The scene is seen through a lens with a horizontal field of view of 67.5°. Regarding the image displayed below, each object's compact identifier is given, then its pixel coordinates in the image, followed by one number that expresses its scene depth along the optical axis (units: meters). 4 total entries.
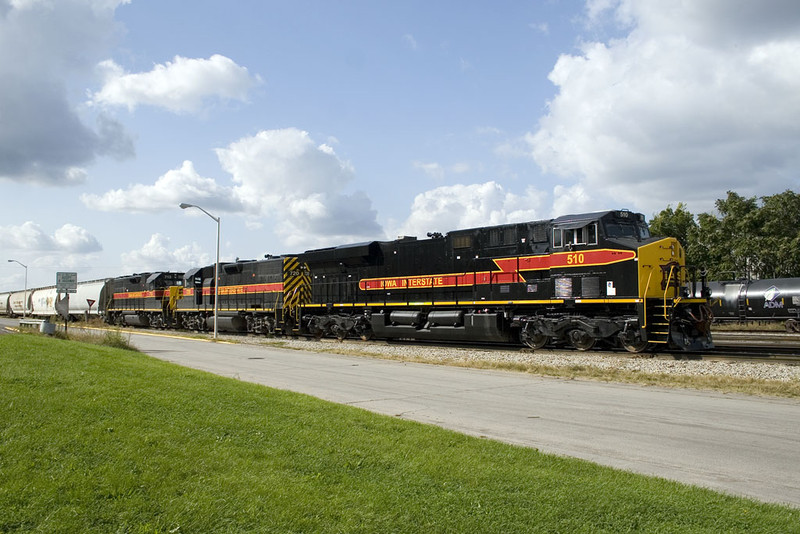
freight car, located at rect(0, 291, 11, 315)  71.25
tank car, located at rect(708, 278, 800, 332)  30.30
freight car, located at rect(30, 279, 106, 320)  50.12
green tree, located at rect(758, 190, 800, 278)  43.03
